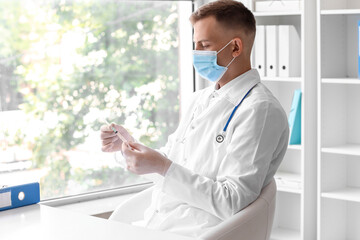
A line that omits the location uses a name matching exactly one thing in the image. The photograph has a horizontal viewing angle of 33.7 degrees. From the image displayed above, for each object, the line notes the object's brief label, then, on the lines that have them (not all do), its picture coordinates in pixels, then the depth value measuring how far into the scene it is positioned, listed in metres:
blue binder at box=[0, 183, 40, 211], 2.07
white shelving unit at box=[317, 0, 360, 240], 3.23
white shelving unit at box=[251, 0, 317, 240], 3.28
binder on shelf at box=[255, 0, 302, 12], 3.37
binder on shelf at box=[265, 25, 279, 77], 3.43
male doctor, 1.99
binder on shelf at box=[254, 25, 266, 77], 3.46
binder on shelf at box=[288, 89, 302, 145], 3.40
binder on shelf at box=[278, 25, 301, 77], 3.39
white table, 1.71
